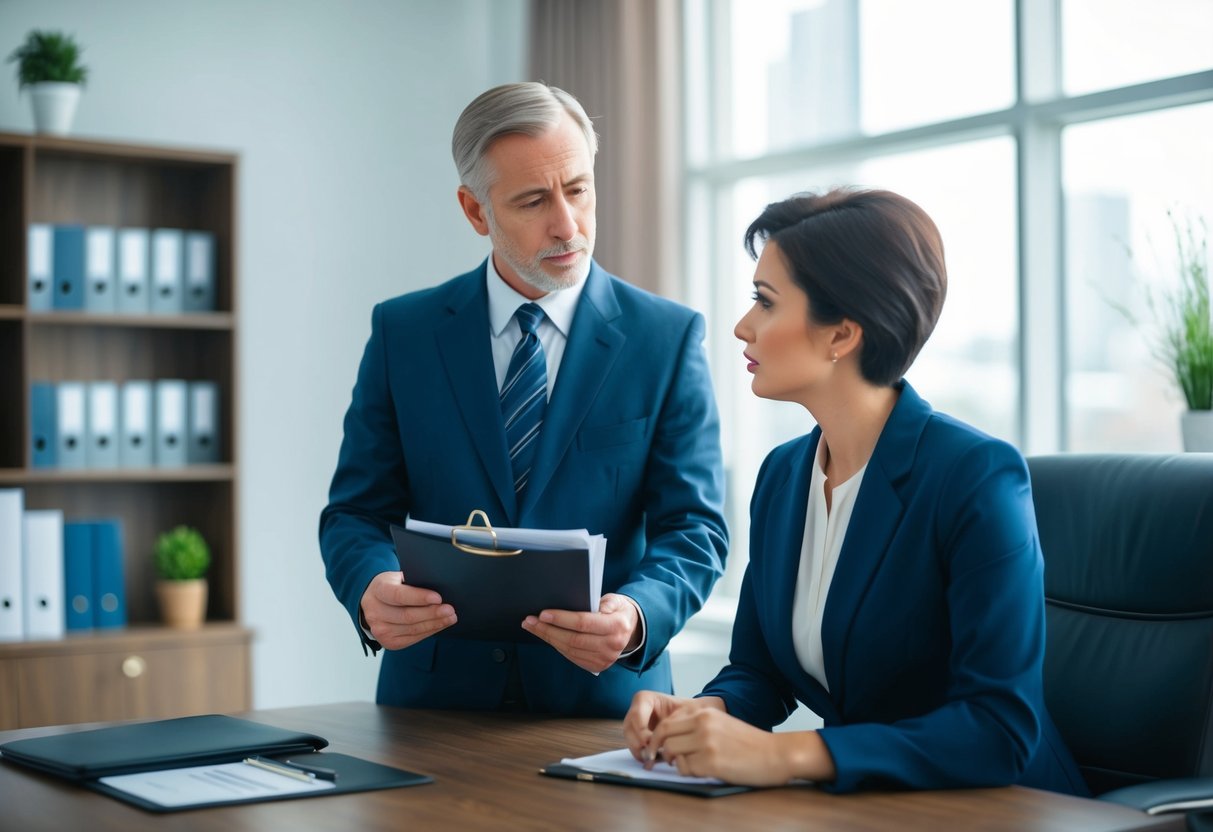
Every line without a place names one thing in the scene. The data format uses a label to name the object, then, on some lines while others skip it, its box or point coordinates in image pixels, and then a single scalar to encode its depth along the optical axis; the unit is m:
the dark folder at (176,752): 1.54
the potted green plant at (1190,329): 2.84
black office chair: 1.83
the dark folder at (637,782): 1.45
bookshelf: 3.73
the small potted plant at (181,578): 3.96
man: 2.08
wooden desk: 1.34
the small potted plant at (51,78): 3.87
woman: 1.49
